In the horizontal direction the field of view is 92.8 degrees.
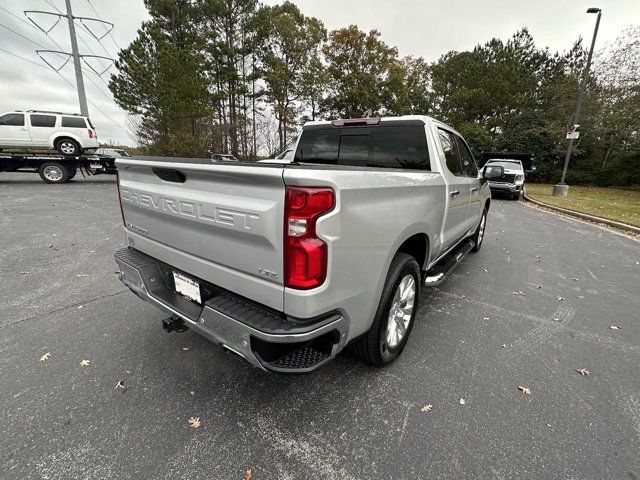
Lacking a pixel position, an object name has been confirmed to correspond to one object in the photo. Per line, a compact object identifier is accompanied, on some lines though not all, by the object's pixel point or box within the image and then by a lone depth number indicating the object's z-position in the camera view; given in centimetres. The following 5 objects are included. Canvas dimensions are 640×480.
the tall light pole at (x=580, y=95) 1227
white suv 1260
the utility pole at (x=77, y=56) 1720
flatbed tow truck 1209
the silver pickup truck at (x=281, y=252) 152
